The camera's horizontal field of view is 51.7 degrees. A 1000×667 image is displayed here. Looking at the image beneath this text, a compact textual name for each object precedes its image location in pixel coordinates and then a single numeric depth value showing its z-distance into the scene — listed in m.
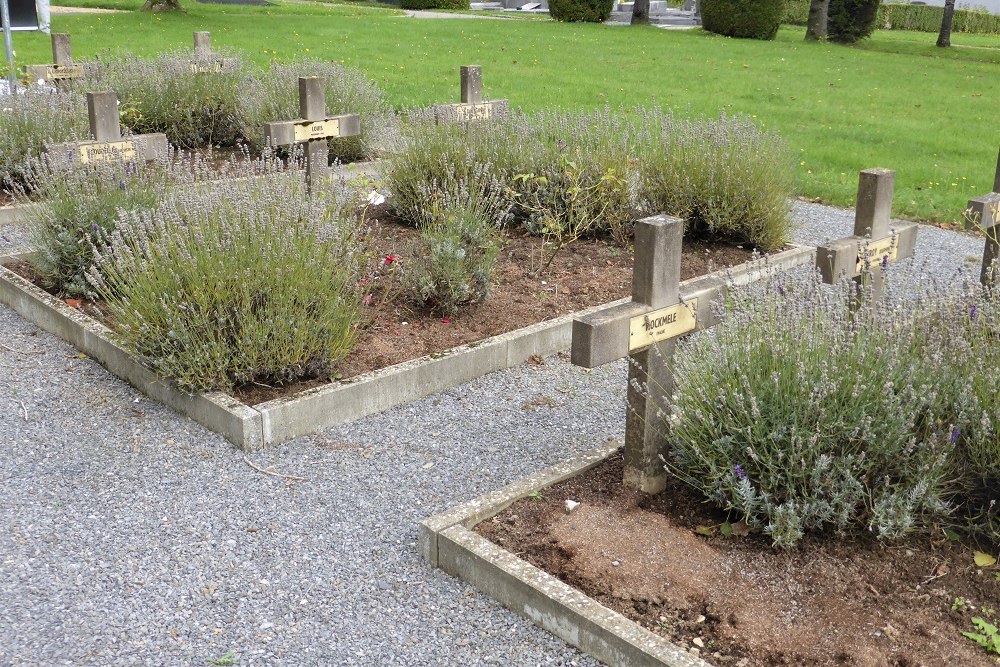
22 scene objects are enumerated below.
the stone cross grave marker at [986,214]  4.80
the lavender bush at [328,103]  9.73
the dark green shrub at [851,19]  25.67
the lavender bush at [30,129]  8.26
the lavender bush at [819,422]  3.29
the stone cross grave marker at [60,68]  10.84
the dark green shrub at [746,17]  25.09
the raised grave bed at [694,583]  2.97
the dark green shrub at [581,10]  27.91
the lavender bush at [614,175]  6.97
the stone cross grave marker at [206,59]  10.71
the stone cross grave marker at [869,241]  3.89
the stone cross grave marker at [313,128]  6.66
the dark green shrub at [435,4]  33.62
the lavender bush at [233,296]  4.60
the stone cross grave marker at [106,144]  6.40
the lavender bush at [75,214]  6.00
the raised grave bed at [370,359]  4.54
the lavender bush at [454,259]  5.66
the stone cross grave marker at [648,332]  3.36
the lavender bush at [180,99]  10.12
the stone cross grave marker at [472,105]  8.05
